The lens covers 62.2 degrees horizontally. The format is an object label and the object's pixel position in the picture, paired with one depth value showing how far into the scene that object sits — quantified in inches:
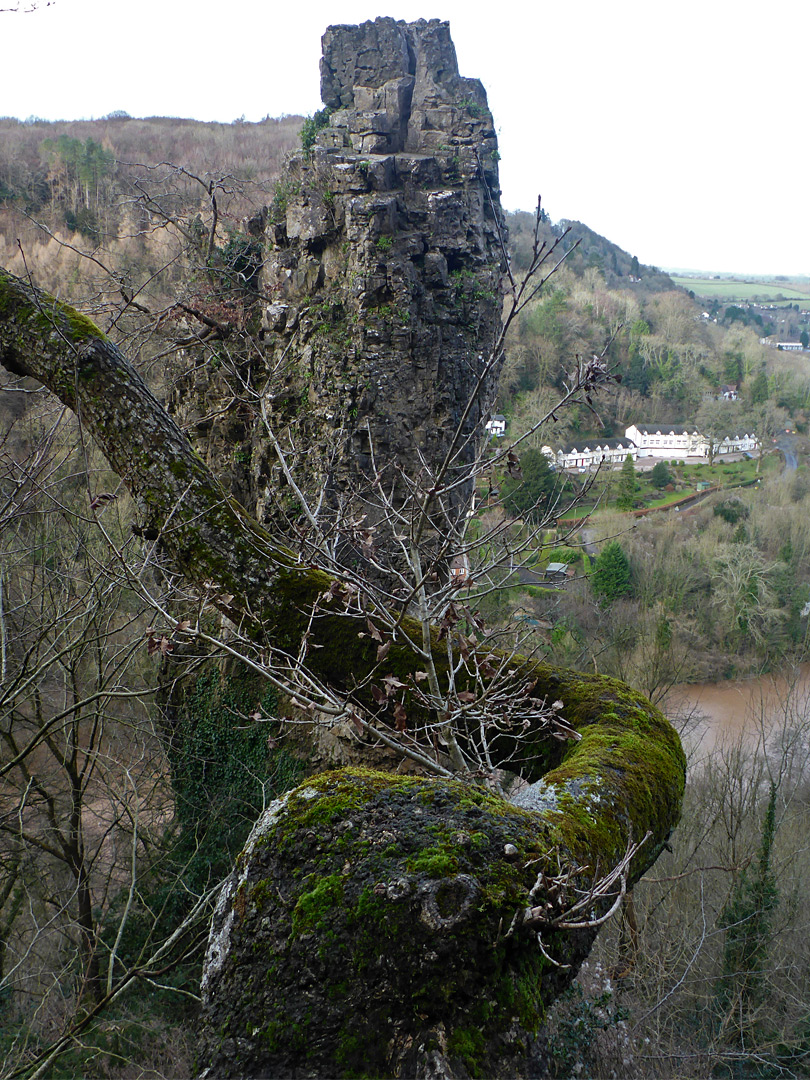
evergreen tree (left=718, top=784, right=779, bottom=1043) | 382.6
